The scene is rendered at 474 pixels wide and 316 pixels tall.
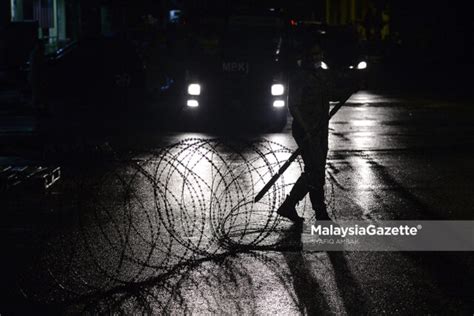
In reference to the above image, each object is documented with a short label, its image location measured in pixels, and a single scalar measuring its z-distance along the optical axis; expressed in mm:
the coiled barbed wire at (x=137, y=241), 14070
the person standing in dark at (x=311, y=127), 18250
